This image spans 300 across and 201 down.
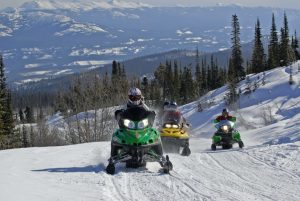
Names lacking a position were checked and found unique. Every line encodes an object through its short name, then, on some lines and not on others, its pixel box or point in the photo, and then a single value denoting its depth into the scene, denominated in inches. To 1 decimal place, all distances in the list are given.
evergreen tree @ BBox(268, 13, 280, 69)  3016.7
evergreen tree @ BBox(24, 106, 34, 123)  5147.6
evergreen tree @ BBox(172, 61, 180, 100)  3727.9
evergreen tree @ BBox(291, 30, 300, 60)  3235.7
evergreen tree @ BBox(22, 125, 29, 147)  2453.5
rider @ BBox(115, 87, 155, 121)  450.6
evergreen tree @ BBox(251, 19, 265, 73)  3142.2
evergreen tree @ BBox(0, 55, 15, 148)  1965.4
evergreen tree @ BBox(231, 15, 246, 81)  3021.7
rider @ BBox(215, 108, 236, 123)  685.9
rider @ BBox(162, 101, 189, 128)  658.8
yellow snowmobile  619.8
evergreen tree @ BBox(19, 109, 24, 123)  5111.2
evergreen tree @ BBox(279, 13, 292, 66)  2881.4
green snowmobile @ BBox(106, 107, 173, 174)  430.9
